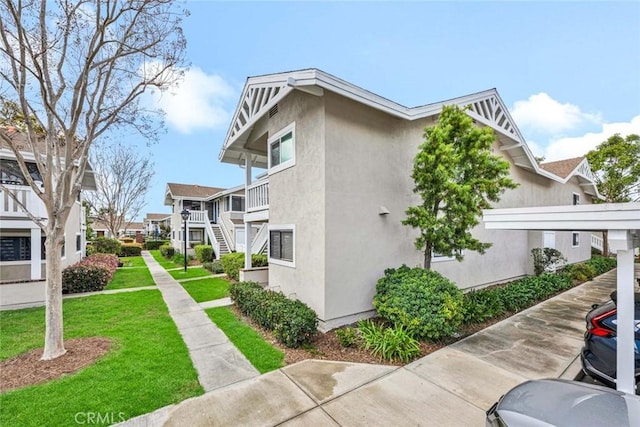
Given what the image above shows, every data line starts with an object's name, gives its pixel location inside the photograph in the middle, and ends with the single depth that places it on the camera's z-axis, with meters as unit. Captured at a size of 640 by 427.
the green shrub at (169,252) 26.02
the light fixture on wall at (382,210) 7.81
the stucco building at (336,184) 6.92
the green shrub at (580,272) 13.59
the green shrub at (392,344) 5.57
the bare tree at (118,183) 25.70
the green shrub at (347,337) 6.16
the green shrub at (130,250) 28.08
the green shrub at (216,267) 17.03
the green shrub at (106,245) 24.60
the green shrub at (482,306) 7.57
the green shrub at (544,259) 13.31
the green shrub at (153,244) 35.94
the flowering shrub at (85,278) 11.40
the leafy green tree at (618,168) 19.95
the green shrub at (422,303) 6.02
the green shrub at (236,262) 12.85
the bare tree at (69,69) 5.35
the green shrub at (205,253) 21.36
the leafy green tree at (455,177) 7.08
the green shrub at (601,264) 15.85
